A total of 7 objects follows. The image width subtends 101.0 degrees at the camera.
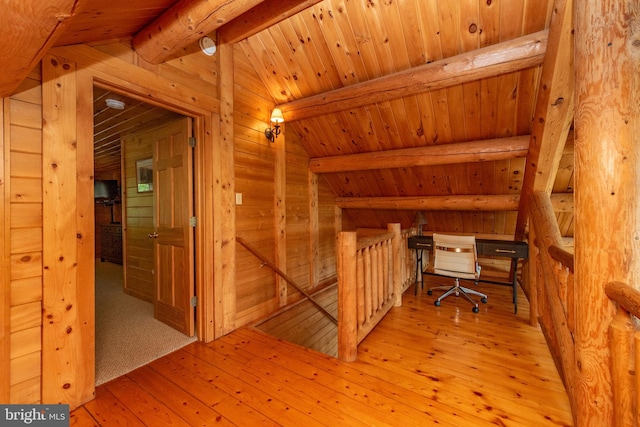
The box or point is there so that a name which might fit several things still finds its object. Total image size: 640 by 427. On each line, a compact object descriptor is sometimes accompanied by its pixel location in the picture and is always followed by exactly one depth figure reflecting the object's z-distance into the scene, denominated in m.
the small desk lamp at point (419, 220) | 4.15
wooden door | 2.43
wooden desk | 2.92
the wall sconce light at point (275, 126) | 2.92
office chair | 2.91
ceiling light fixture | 2.49
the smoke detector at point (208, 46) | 2.35
